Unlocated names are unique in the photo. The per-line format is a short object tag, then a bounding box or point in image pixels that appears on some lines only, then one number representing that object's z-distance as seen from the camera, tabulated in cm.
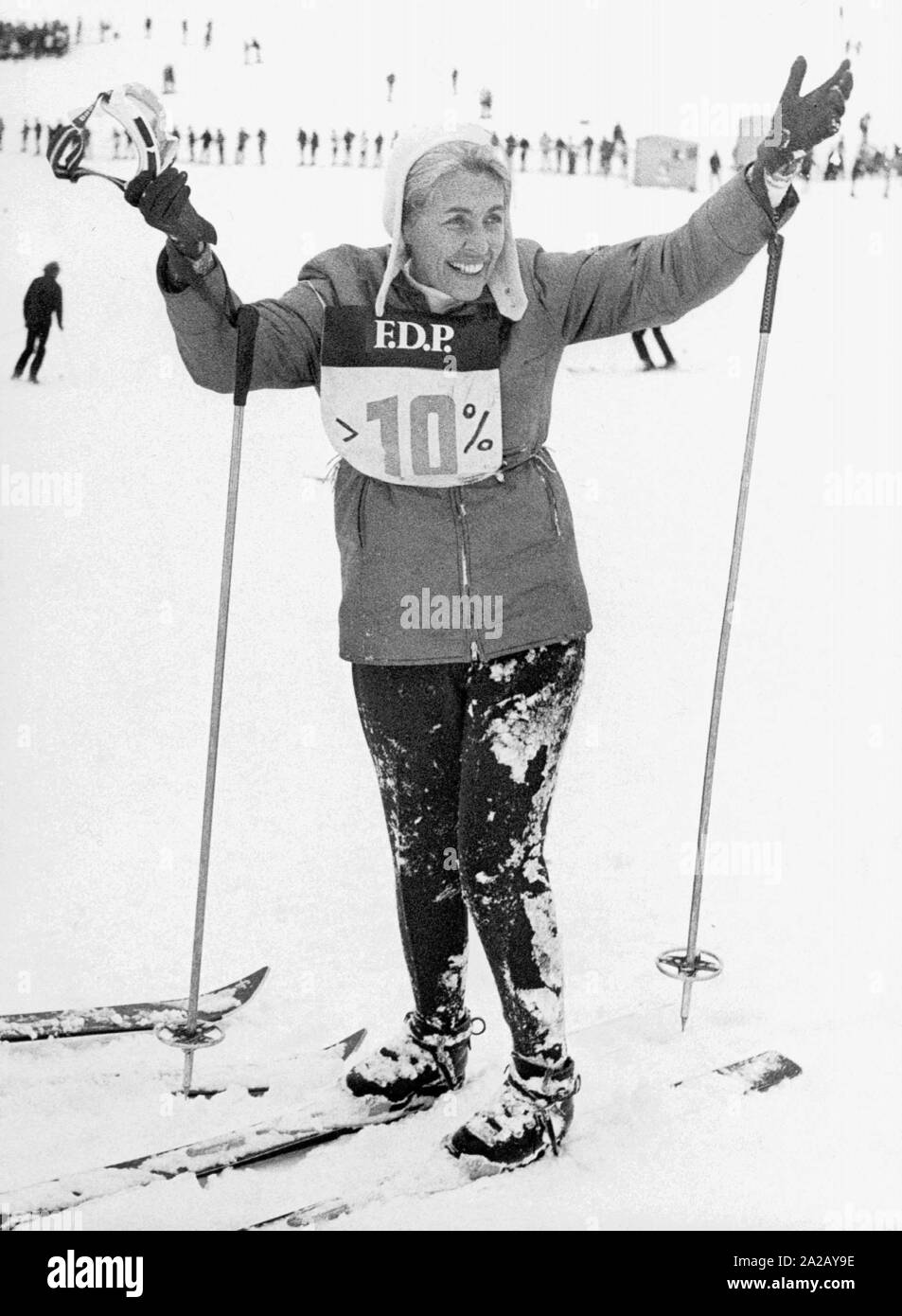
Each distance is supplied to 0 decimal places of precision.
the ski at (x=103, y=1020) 628
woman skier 559
